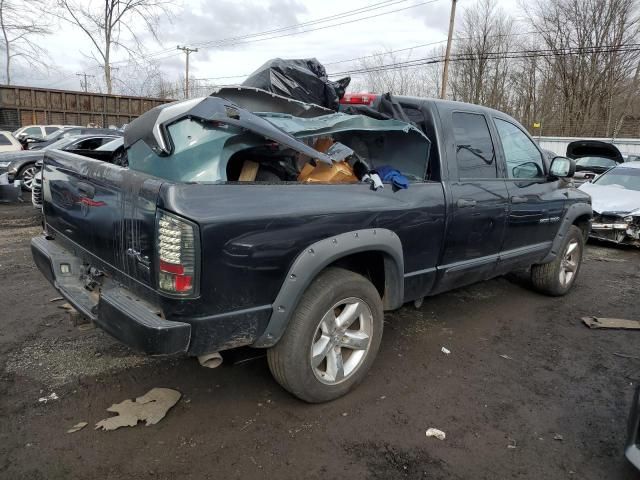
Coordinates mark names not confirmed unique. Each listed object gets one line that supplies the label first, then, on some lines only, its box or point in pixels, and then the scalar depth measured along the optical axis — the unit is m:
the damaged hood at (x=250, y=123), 2.57
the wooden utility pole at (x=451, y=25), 24.47
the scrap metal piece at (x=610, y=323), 4.64
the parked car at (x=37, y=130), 19.27
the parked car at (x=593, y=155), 13.45
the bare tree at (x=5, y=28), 26.37
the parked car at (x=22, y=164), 11.32
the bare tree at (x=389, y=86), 35.50
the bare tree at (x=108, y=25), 31.91
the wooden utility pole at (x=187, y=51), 44.06
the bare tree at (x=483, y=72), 38.19
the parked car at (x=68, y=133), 14.37
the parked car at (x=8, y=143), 12.85
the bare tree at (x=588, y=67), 32.25
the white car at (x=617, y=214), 8.14
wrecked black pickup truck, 2.31
